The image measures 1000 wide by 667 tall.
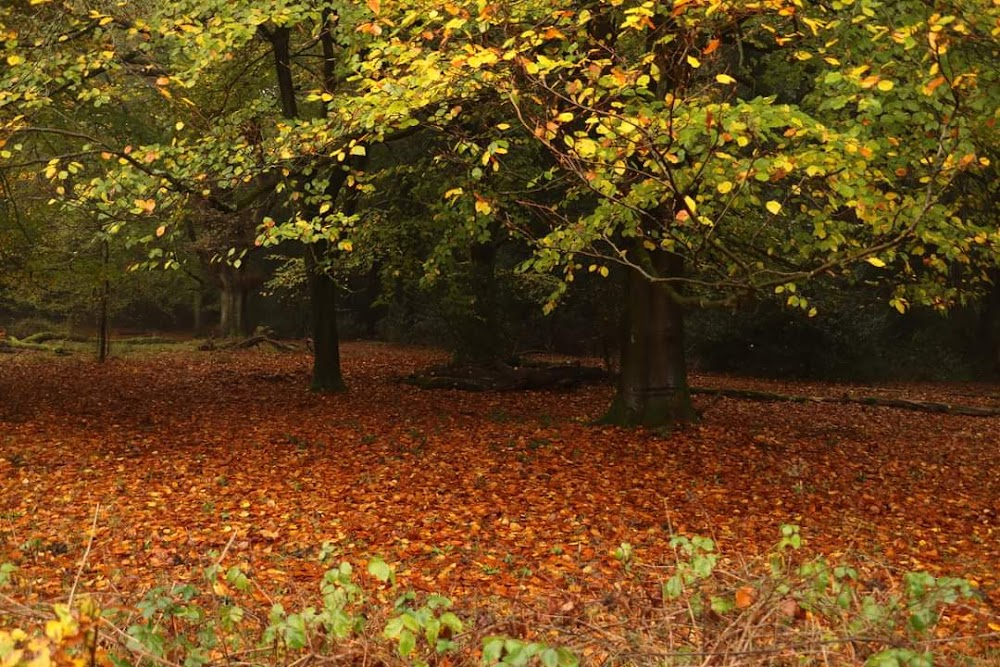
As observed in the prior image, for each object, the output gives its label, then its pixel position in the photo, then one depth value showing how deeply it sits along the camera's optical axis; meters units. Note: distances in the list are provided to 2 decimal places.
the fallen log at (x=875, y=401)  16.47
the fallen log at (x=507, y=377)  17.89
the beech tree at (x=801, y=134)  6.59
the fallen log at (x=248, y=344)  28.28
